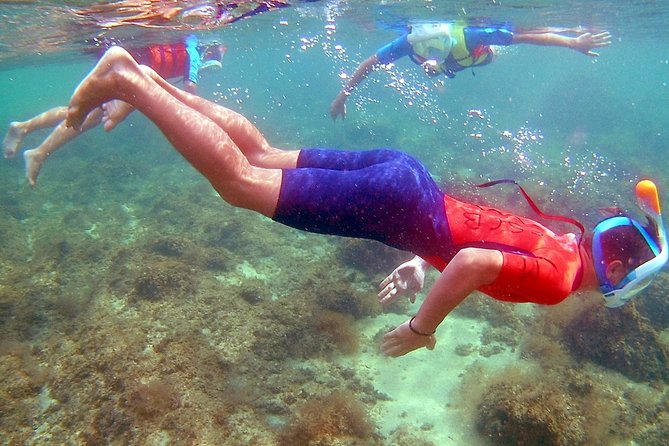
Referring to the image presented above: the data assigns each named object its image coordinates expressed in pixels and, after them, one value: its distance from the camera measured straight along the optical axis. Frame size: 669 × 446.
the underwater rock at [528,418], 5.02
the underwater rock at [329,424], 4.92
